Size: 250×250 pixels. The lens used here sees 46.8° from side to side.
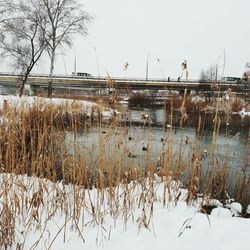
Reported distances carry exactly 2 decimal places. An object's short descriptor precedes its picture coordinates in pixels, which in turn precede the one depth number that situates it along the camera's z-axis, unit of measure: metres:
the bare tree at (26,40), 20.38
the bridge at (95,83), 35.03
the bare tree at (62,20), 22.77
